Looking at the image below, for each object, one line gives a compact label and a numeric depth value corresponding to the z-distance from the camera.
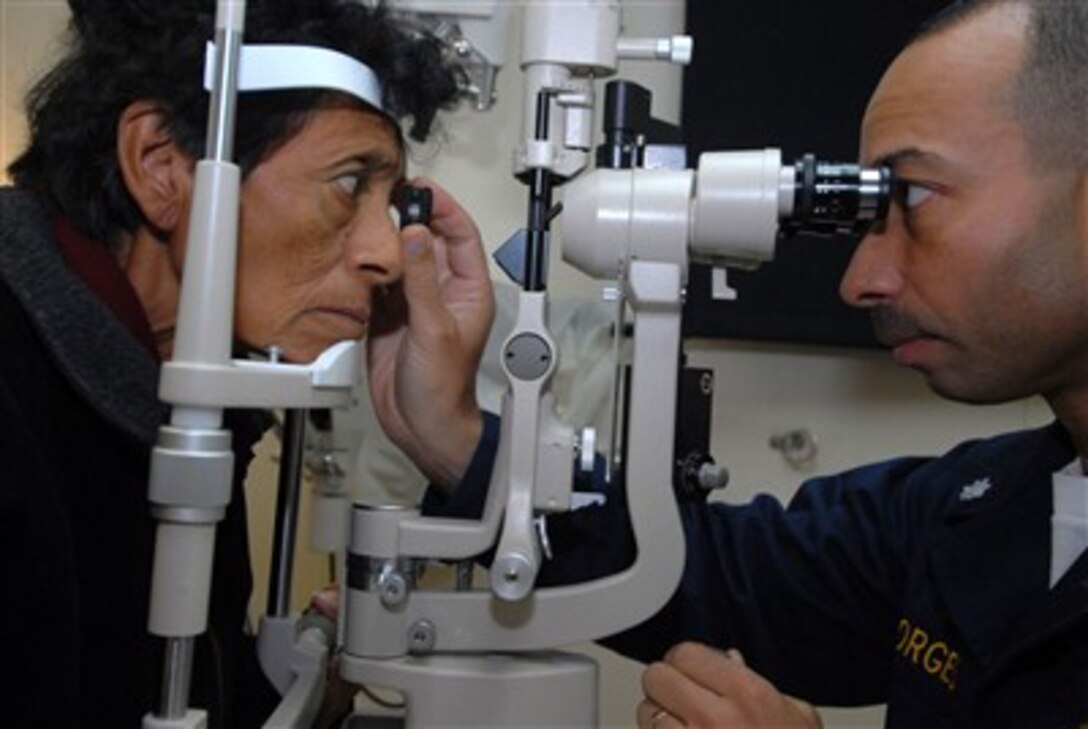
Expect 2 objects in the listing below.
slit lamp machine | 0.93
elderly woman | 0.92
